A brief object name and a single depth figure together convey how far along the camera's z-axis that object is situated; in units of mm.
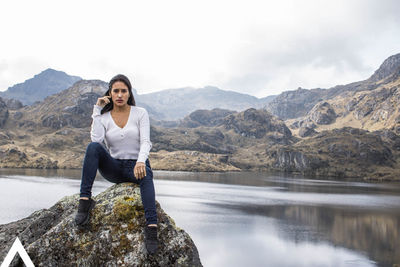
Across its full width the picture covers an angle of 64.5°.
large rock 6156
